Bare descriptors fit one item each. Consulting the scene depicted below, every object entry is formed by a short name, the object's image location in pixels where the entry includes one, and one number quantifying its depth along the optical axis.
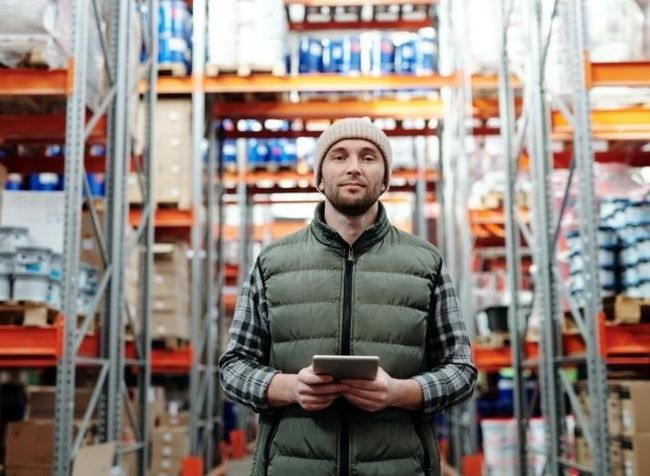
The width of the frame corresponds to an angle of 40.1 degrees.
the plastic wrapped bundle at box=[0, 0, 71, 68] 5.26
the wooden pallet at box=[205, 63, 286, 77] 8.70
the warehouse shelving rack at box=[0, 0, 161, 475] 4.81
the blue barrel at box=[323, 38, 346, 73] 10.30
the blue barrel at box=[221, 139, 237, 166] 11.50
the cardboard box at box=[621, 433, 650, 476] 5.01
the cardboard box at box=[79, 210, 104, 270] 6.84
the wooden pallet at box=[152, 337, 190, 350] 8.46
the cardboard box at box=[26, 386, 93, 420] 6.59
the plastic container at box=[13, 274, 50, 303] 5.12
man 2.53
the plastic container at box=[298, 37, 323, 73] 10.16
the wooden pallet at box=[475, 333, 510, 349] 8.61
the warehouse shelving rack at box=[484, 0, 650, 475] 5.00
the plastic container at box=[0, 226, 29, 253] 5.20
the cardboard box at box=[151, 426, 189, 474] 8.55
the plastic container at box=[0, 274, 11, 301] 5.16
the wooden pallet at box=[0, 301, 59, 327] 5.09
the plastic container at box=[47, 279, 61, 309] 5.29
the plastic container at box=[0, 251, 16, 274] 5.16
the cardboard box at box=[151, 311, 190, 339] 8.34
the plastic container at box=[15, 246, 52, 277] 5.13
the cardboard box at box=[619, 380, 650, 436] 5.03
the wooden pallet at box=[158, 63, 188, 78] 8.84
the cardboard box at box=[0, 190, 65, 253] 5.77
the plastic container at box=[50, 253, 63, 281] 5.34
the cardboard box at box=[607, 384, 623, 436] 5.29
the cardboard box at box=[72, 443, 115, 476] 4.58
